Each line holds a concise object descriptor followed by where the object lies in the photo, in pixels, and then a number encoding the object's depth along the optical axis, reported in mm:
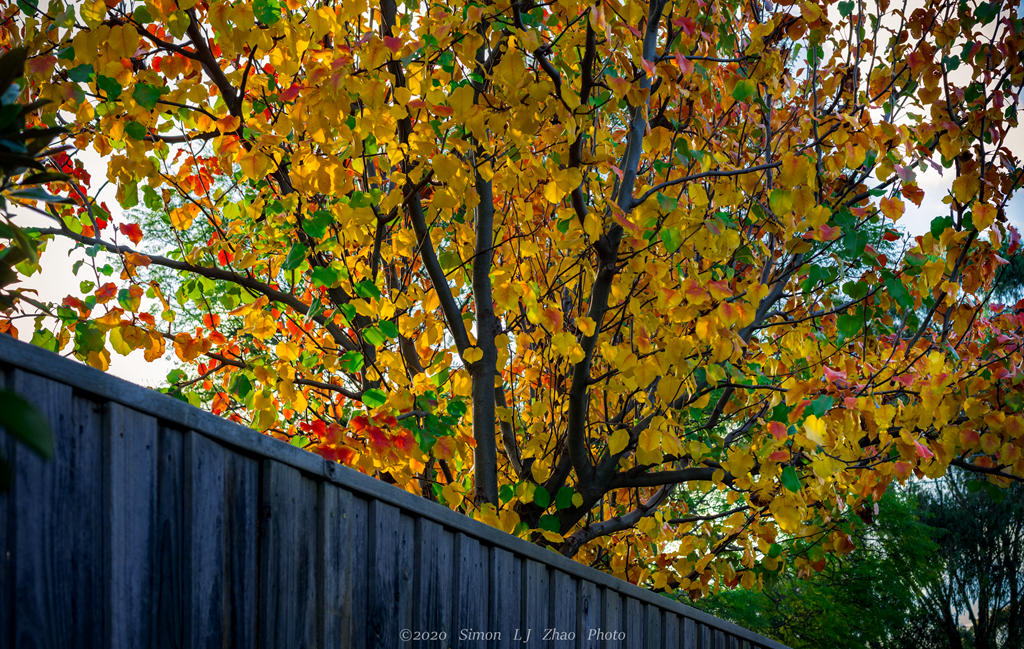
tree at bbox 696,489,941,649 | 9930
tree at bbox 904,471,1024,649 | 14227
